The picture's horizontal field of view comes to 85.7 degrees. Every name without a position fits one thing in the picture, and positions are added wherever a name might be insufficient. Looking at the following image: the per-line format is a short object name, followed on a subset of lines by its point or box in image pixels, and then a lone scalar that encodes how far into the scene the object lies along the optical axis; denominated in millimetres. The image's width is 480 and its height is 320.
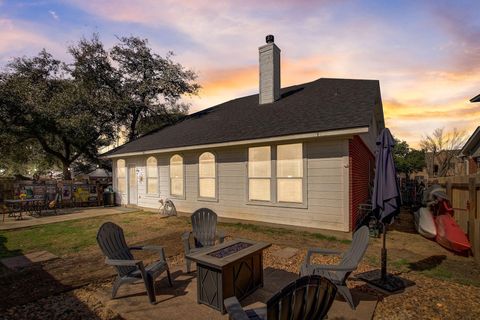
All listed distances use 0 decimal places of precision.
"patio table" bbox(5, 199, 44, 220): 14228
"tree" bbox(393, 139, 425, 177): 36406
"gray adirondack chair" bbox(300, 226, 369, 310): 3963
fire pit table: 3922
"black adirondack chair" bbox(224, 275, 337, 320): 2119
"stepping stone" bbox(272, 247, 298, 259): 6552
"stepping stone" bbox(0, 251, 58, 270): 6408
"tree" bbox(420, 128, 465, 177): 38812
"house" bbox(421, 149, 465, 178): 35469
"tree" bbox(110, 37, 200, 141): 23578
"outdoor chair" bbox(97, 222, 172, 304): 4206
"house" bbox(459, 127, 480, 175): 19584
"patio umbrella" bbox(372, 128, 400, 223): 4742
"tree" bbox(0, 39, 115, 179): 19484
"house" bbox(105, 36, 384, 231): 8852
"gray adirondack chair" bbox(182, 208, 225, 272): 5977
